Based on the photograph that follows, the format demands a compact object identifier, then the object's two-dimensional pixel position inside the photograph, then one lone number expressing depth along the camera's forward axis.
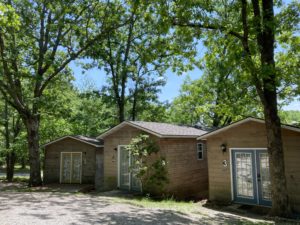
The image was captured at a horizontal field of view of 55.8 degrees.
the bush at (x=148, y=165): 13.57
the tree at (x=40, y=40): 16.55
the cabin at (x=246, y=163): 10.81
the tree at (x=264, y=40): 9.14
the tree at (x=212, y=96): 11.19
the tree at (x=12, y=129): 25.03
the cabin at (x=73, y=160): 18.72
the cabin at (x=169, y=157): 14.37
